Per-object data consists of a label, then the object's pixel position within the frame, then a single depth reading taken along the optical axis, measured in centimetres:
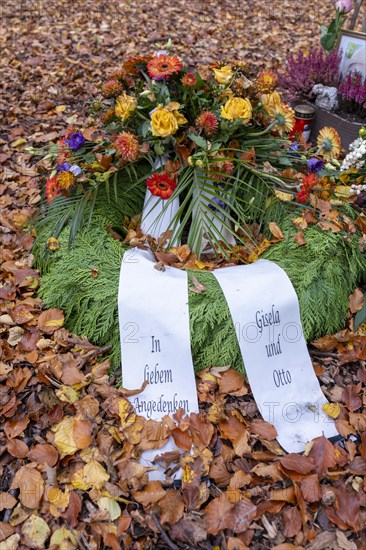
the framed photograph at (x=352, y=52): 283
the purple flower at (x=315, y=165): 215
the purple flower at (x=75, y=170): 204
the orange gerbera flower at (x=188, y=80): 198
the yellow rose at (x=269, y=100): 213
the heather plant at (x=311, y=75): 287
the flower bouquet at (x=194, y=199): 180
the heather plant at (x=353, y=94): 265
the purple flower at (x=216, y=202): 206
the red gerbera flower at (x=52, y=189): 212
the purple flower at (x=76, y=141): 220
